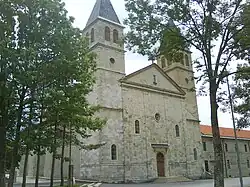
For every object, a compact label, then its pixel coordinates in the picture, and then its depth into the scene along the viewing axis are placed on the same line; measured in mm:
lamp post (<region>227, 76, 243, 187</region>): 17292
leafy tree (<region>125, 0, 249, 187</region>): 13055
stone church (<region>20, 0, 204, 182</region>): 29375
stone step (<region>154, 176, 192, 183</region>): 30950
